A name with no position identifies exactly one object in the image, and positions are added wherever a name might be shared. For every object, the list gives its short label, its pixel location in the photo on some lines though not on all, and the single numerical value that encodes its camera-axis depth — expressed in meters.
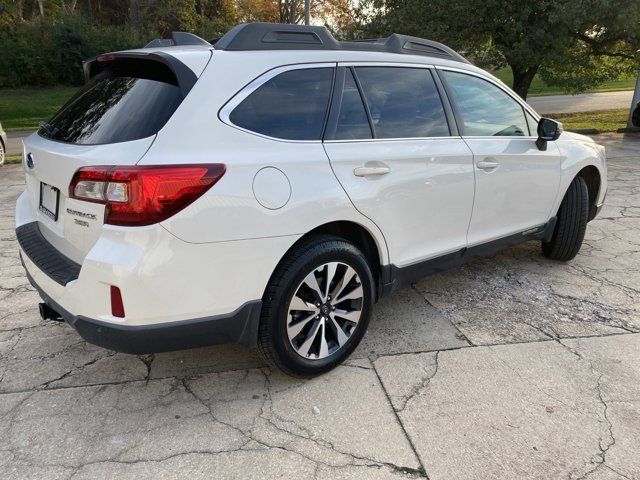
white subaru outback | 2.23
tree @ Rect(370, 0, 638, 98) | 12.59
